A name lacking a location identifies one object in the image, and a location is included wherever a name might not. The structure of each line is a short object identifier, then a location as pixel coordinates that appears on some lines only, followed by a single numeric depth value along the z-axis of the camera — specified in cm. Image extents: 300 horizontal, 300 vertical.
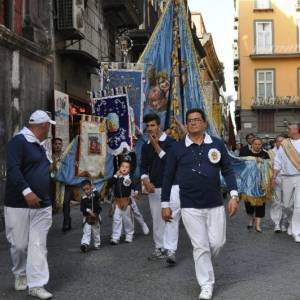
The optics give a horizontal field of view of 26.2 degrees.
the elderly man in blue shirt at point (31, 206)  616
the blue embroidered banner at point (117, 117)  1036
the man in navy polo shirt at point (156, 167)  824
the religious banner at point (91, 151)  1010
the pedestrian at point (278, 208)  1090
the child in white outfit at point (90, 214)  893
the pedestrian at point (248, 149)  1180
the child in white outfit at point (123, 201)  969
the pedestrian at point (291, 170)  1012
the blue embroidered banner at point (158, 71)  1066
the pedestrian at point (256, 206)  1095
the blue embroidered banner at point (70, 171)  1080
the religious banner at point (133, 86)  1065
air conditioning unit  1557
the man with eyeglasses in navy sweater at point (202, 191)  622
